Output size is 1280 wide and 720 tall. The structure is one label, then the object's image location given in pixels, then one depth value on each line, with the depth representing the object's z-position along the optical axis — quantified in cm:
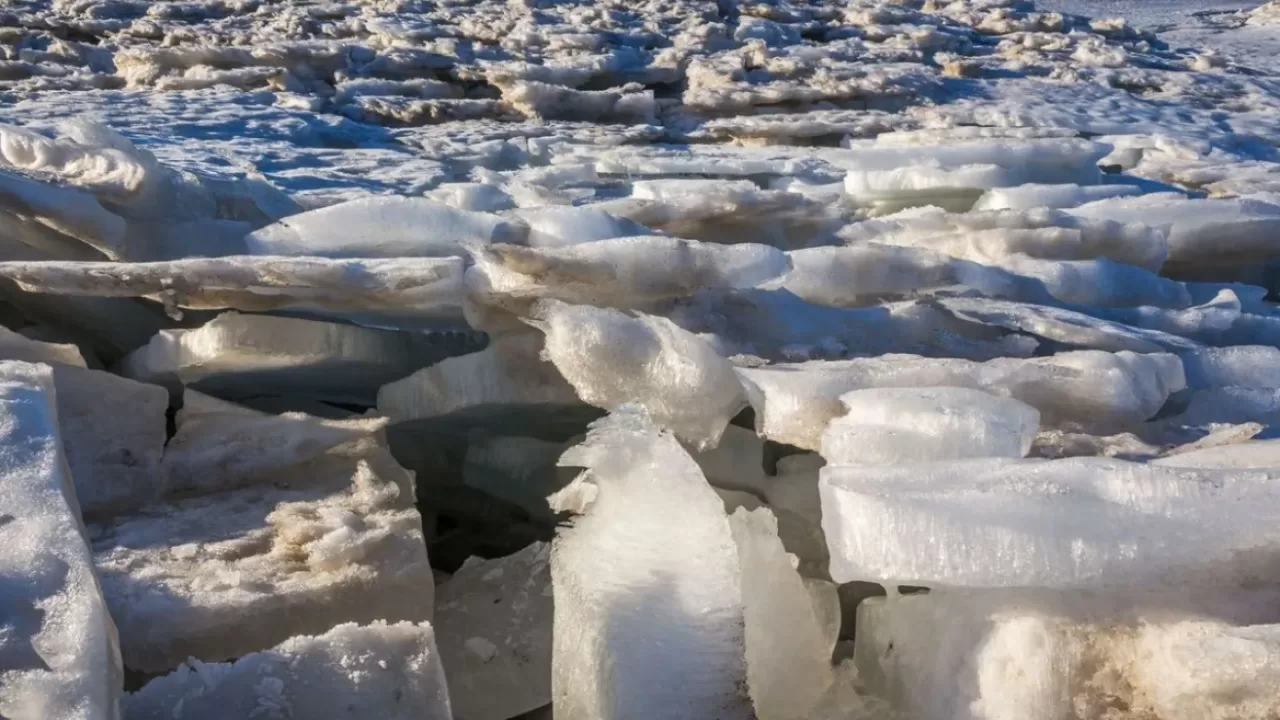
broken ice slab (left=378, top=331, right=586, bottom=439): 170
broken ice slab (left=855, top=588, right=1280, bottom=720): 102
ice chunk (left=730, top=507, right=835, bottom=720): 127
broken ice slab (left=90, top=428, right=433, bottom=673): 120
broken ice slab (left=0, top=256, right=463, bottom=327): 165
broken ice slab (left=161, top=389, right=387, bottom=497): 154
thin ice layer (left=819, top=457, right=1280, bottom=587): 113
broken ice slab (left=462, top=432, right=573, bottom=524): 180
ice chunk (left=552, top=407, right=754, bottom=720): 111
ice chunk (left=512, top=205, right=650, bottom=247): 201
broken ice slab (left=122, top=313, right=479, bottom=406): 170
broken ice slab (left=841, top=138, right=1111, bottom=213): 268
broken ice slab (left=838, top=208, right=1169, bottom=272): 224
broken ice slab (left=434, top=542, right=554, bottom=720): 133
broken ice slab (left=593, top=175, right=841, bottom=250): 231
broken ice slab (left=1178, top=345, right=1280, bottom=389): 179
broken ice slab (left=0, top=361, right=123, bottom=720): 89
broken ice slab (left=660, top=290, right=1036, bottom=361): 177
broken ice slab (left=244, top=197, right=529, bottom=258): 197
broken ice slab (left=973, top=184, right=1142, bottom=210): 260
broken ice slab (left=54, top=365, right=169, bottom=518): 147
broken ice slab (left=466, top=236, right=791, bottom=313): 170
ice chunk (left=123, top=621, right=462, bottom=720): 99
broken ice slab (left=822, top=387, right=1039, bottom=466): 135
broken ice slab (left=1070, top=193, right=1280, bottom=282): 250
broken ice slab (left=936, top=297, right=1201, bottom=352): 183
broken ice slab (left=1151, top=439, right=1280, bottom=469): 132
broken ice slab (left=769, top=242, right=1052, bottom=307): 197
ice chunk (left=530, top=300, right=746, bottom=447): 154
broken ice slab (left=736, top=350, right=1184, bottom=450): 153
